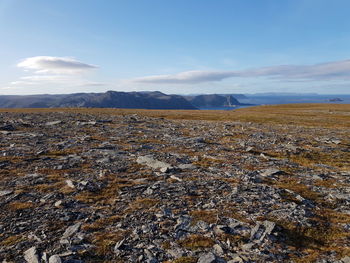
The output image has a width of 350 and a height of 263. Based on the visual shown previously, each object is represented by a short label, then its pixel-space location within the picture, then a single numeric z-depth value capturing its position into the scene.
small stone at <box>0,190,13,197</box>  13.37
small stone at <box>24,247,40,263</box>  8.20
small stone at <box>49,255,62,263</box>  8.14
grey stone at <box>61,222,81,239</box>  9.79
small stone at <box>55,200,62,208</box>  12.27
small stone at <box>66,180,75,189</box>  14.62
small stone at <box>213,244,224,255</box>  8.86
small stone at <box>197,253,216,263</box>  8.27
